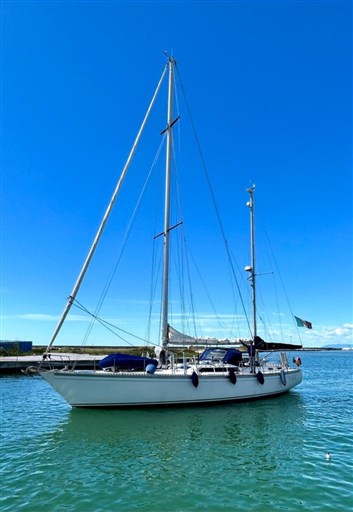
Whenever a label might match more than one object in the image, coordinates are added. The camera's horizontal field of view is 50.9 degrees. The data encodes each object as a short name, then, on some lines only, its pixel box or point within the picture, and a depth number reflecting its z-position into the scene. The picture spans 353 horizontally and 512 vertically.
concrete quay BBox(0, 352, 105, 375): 37.41
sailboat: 17.61
